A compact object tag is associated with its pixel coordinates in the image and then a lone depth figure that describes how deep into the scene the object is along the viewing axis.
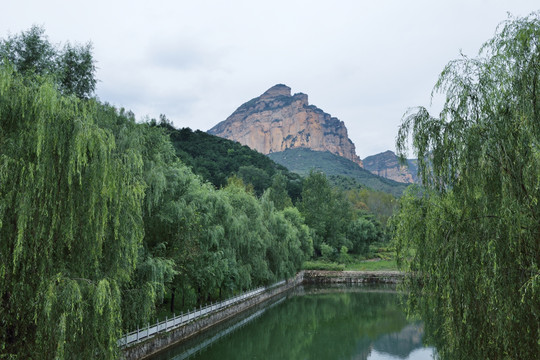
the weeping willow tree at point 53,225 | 7.06
